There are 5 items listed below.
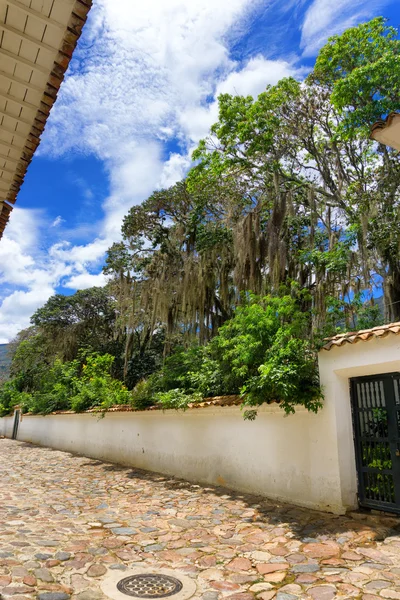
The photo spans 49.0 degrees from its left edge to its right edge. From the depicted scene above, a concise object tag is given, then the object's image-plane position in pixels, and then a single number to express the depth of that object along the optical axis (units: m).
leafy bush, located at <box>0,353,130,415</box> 13.07
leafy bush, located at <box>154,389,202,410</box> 8.32
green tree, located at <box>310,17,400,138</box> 10.28
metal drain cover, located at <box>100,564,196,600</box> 3.24
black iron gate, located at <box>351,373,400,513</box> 5.18
